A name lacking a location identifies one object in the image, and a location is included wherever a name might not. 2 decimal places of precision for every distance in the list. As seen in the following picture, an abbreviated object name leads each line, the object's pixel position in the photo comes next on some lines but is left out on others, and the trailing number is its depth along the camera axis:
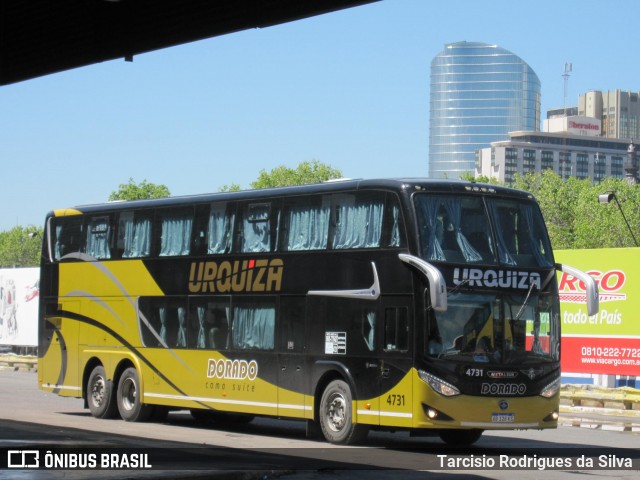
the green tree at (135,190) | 147.62
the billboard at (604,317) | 31.03
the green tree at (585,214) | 107.56
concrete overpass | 14.80
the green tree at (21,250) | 180.38
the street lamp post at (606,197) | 35.59
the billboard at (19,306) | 54.41
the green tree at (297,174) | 147.75
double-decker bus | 18.72
